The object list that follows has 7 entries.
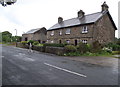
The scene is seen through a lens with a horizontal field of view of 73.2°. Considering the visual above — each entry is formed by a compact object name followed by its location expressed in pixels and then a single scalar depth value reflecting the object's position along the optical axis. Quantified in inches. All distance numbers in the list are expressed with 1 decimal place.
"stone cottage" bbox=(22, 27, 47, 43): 1299.2
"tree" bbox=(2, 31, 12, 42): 1854.3
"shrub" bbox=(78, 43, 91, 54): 493.6
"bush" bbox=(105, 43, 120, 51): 636.9
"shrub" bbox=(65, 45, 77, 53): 480.1
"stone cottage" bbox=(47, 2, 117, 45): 652.1
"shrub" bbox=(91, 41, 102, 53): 517.6
